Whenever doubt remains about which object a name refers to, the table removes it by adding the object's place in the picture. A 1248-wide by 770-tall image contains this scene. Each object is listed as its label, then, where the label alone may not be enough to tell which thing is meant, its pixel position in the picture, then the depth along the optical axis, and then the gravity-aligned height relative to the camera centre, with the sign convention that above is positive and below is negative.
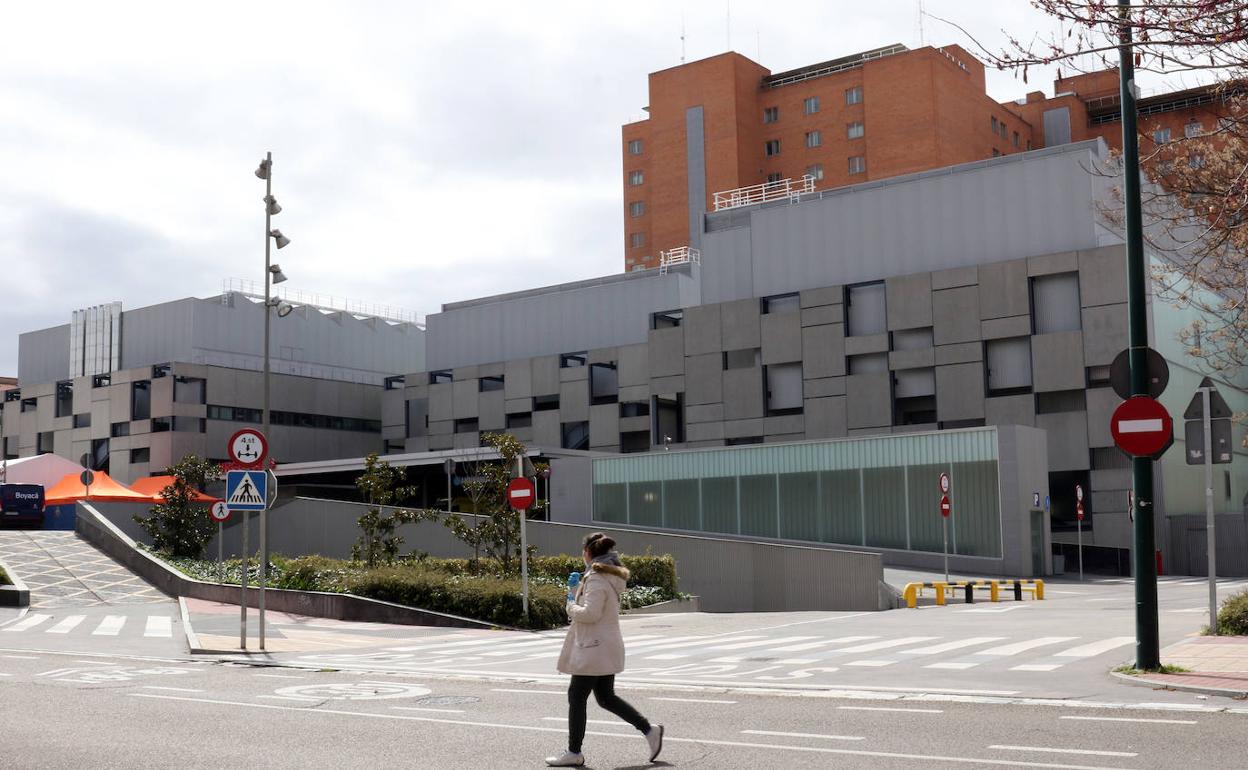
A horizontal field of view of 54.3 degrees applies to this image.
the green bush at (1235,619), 15.84 -1.68
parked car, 45.91 -0.07
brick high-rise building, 77.94 +25.33
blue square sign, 18.70 +0.17
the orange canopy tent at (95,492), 45.66 +0.40
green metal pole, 12.23 +1.27
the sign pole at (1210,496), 14.37 -0.06
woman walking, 8.38 -1.07
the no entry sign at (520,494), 21.58 +0.07
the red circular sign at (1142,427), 12.05 +0.64
